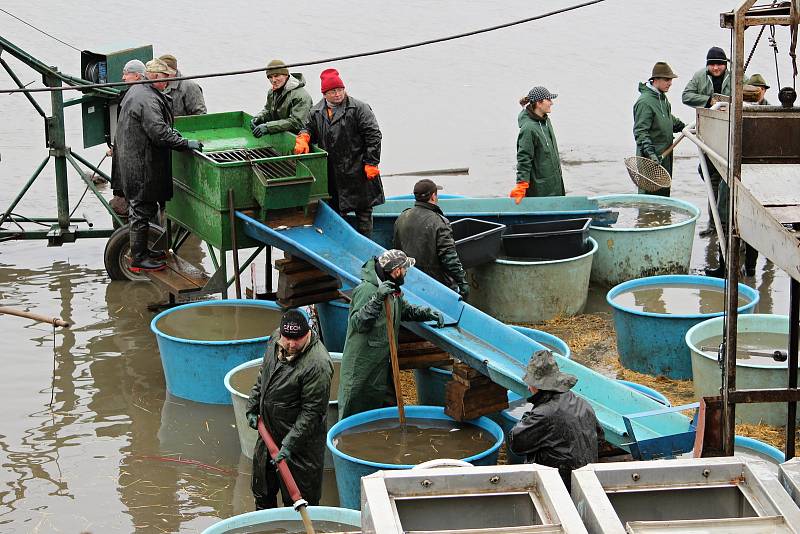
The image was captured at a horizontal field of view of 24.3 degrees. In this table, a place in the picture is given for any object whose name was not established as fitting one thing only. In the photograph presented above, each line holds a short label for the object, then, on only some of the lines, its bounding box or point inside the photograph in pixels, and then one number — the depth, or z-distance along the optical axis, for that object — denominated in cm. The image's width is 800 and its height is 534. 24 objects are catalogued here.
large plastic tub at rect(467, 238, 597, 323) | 1666
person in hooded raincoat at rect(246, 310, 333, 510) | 1098
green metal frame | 1856
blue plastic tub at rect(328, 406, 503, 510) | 1083
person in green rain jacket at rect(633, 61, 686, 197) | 1978
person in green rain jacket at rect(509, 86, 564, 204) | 1818
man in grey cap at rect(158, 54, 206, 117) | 2005
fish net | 1889
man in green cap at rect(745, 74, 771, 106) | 1810
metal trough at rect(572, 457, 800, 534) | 653
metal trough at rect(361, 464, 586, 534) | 655
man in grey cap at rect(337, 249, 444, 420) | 1191
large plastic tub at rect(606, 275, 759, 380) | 1470
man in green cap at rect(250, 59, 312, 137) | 1719
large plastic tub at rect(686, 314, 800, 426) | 1244
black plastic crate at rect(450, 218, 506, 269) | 1614
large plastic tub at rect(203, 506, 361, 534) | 954
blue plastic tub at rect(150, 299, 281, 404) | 1405
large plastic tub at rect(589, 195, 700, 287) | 1791
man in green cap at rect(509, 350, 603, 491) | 1014
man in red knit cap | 1641
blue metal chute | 1147
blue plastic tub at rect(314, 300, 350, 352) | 1560
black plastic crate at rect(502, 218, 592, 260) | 1722
